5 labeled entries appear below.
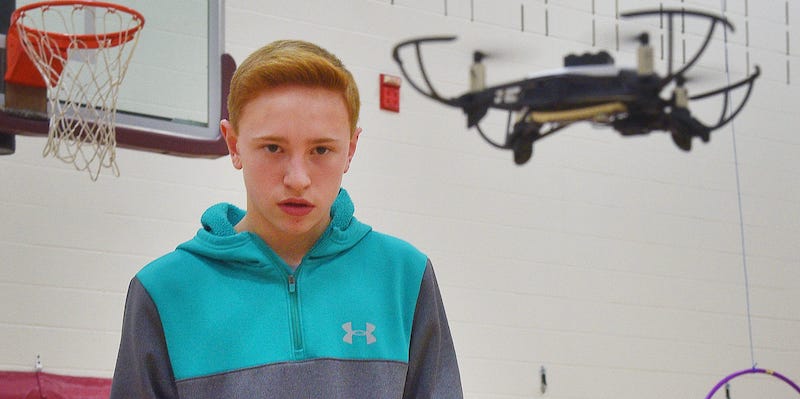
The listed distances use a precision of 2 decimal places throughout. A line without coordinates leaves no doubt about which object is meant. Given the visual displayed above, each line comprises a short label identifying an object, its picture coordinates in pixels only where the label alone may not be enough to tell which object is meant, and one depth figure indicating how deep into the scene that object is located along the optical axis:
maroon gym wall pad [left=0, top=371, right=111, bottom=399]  4.95
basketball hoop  4.34
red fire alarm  6.32
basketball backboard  4.64
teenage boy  1.62
